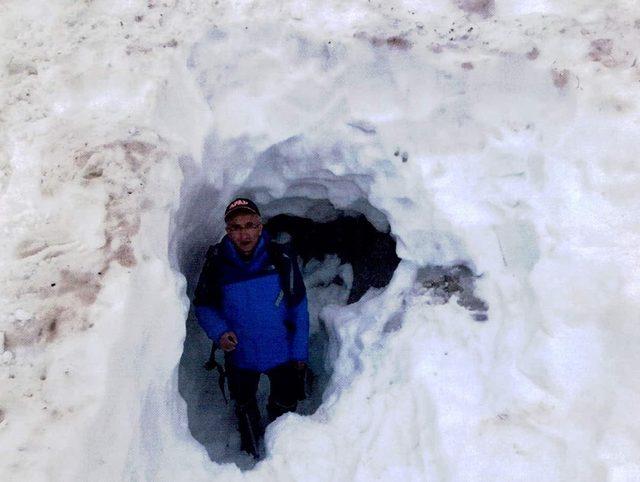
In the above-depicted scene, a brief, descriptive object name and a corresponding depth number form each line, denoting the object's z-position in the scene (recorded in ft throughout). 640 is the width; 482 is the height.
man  11.29
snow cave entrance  13.43
